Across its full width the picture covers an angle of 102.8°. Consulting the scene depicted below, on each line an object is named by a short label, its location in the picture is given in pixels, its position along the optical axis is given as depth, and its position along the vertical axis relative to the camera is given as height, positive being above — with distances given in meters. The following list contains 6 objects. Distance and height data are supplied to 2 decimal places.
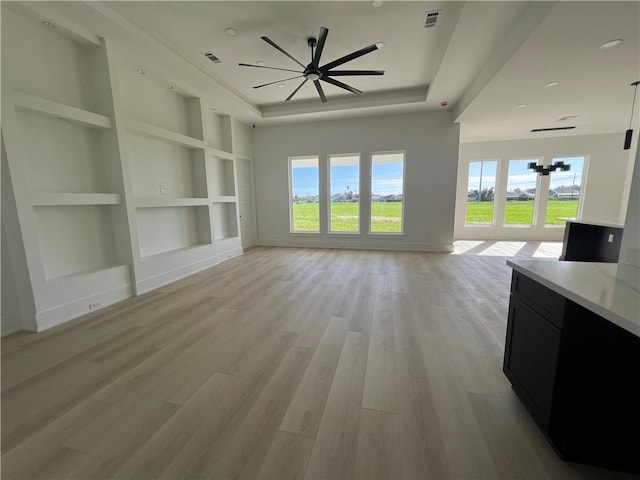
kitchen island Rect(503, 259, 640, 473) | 1.17 -0.85
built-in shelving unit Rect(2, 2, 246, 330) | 2.57 +0.53
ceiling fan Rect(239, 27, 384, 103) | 3.05 +1.71
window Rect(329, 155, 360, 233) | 6.53 +0.17
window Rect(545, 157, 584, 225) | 7.54 +0.13
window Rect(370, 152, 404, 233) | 6.31 +0.17
